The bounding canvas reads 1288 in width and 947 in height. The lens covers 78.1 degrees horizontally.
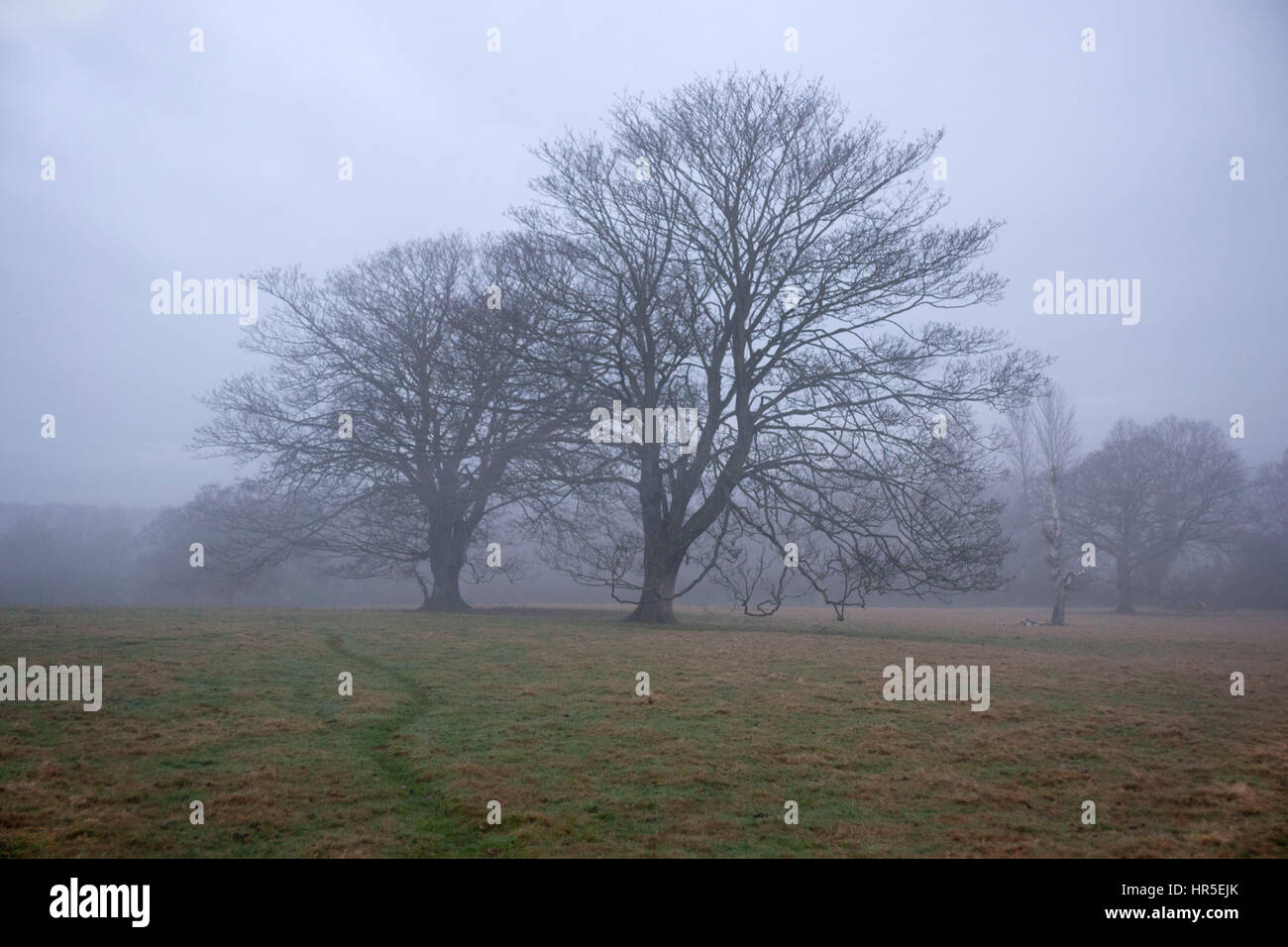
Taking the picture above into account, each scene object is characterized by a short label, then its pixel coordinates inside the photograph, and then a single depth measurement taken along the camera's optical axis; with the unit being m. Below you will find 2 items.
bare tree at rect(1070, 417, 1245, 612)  43.31
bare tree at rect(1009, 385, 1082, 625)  29.33
